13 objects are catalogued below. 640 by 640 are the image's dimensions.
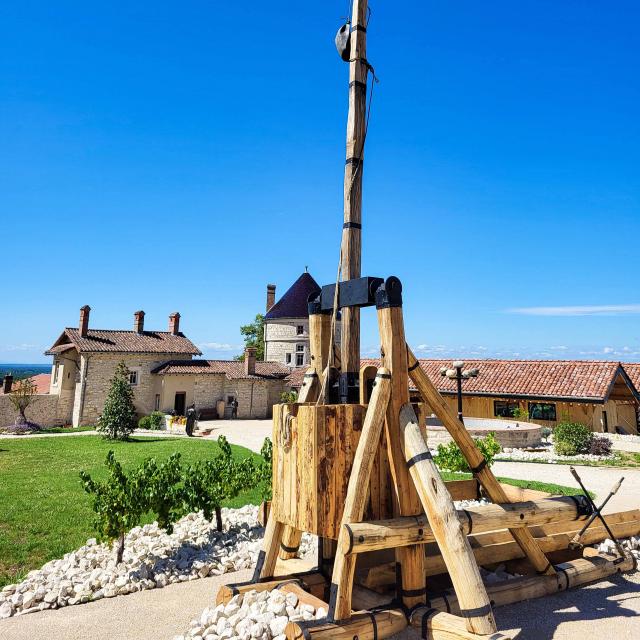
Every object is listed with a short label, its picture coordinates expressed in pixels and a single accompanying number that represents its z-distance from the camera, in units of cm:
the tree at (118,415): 2145
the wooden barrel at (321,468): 398
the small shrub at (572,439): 1717
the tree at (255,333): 5047
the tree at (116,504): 588
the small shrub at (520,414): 2315
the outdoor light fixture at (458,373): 1264
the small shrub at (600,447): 1725
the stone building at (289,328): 3738
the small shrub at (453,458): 1029
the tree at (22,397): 2638
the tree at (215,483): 680
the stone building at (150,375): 2878
